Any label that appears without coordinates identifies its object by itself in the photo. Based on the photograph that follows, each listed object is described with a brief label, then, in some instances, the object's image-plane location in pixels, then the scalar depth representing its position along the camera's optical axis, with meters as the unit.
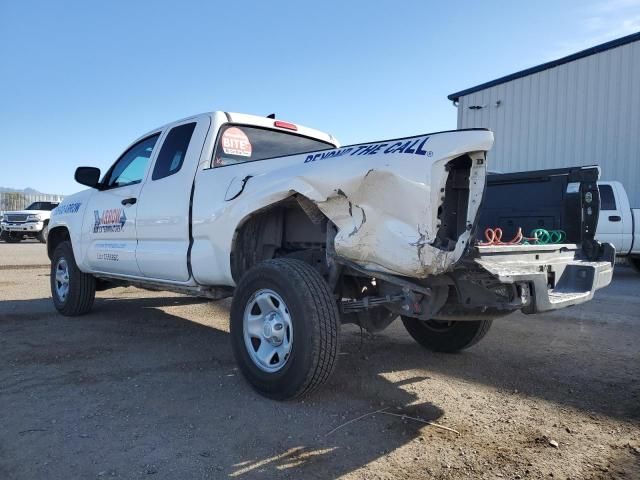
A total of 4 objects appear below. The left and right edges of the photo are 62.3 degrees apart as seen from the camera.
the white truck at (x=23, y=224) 22.17
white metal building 14.59
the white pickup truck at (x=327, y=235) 2.91
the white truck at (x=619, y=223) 11.07
